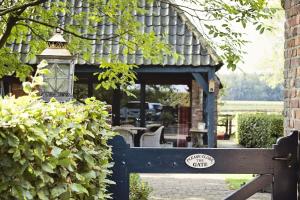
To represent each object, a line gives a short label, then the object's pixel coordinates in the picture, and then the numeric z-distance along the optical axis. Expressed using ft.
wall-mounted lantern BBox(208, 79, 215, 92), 41.50
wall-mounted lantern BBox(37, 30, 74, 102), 16.28
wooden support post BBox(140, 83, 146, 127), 48.98
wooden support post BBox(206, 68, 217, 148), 41.88
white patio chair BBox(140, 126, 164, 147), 44.88
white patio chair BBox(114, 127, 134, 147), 42.99
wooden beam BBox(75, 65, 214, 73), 41.96
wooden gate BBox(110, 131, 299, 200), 11.32
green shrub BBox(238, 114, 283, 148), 49.03
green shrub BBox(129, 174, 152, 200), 22.72
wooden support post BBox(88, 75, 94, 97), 49.21
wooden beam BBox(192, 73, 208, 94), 42.04
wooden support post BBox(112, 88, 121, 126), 48.60
